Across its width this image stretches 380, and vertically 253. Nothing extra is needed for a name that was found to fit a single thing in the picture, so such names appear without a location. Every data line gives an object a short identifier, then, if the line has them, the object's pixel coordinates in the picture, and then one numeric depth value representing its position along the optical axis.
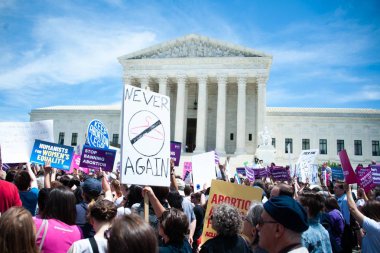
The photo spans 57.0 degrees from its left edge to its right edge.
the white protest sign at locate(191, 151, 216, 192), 10.41
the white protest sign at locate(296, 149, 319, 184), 15.30
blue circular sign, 11.23
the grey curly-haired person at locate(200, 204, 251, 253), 4.14
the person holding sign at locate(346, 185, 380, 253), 4.71
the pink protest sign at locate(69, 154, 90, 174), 16.64
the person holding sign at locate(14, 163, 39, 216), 5.91
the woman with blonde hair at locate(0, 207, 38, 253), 2.72
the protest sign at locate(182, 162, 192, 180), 20.71
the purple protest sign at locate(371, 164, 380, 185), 11.58
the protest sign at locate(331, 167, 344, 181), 15.34
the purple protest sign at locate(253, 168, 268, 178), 16.72
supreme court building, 48.25
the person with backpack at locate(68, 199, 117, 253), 3.97
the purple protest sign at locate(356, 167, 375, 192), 10.94
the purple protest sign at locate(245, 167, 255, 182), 16.33
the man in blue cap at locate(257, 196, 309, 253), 2.95
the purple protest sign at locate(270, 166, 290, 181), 15.25
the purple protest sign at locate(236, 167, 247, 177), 21.52
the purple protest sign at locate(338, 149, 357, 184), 6.24
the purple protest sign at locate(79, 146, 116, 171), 10.49
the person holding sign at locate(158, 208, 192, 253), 3.97
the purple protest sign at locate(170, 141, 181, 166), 12.24
